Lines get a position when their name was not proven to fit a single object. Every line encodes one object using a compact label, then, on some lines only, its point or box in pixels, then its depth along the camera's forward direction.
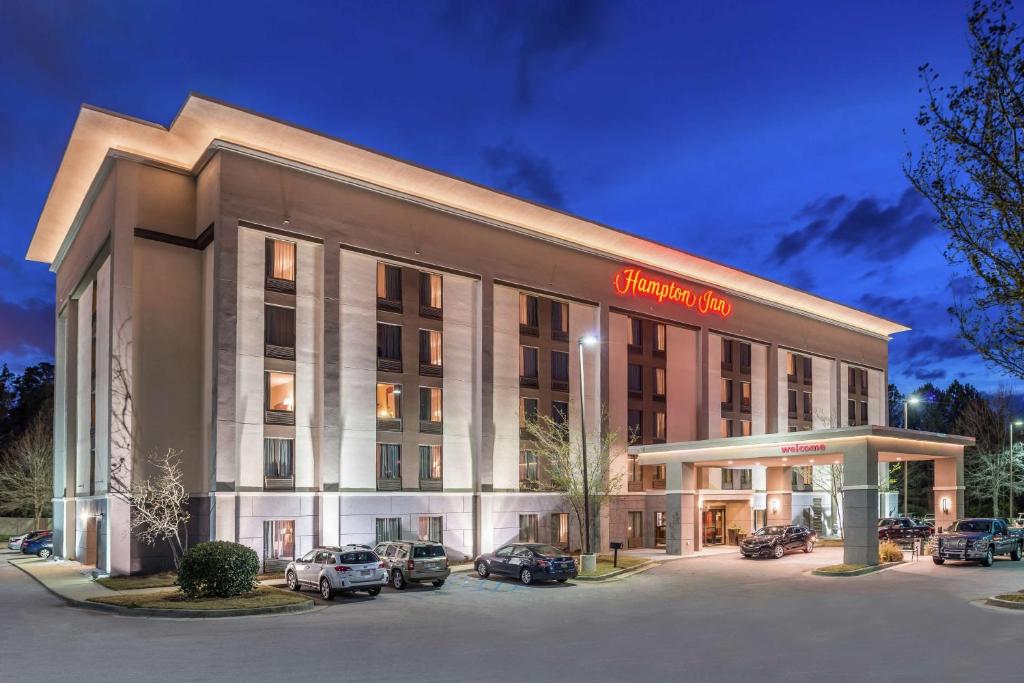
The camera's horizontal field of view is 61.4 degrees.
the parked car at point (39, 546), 50.34
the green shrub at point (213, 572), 24.95
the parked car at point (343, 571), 26.67
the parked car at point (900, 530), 49.41
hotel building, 35.69
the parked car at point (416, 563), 29.83
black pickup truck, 35.56
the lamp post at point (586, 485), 34.81
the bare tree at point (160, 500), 31.77
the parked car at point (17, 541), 54.09
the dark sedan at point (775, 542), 41.16
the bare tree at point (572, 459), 41.41
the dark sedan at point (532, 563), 31.31
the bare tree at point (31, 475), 65.56
